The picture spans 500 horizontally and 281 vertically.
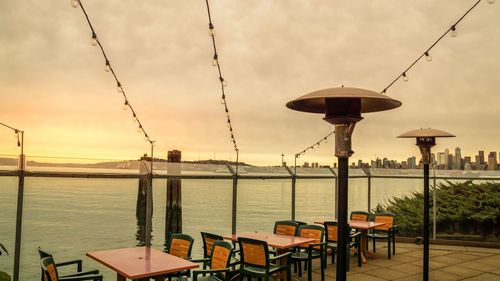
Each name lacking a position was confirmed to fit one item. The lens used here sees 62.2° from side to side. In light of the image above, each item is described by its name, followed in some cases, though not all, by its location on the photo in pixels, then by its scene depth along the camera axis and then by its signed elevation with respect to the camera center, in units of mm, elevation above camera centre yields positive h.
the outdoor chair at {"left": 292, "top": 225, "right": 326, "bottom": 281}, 7569 -1383
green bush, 12344 -1030
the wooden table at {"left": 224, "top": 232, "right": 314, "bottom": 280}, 7164 -1188
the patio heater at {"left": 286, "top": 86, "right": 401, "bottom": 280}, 3879 +562
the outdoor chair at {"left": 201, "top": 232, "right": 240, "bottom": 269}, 7075 -1204
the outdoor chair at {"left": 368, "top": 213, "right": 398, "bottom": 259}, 10219 -1302
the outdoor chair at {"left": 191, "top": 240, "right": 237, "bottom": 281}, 5957 -1307
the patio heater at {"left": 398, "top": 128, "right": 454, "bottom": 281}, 7352 +493
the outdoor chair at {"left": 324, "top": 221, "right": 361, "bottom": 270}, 8805 -1208
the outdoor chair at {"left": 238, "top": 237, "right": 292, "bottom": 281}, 6402 -1348
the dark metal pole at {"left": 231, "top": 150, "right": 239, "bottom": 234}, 8953 -643
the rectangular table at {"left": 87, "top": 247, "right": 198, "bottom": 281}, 5070 -1204
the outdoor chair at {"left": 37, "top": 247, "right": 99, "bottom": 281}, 5359 -1337
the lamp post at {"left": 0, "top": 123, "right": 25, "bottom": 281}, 6387 -697
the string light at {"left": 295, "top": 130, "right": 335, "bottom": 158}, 12680 +985
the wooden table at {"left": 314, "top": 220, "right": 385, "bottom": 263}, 9617 -1245
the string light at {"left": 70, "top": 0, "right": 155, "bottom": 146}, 5034 +1755
